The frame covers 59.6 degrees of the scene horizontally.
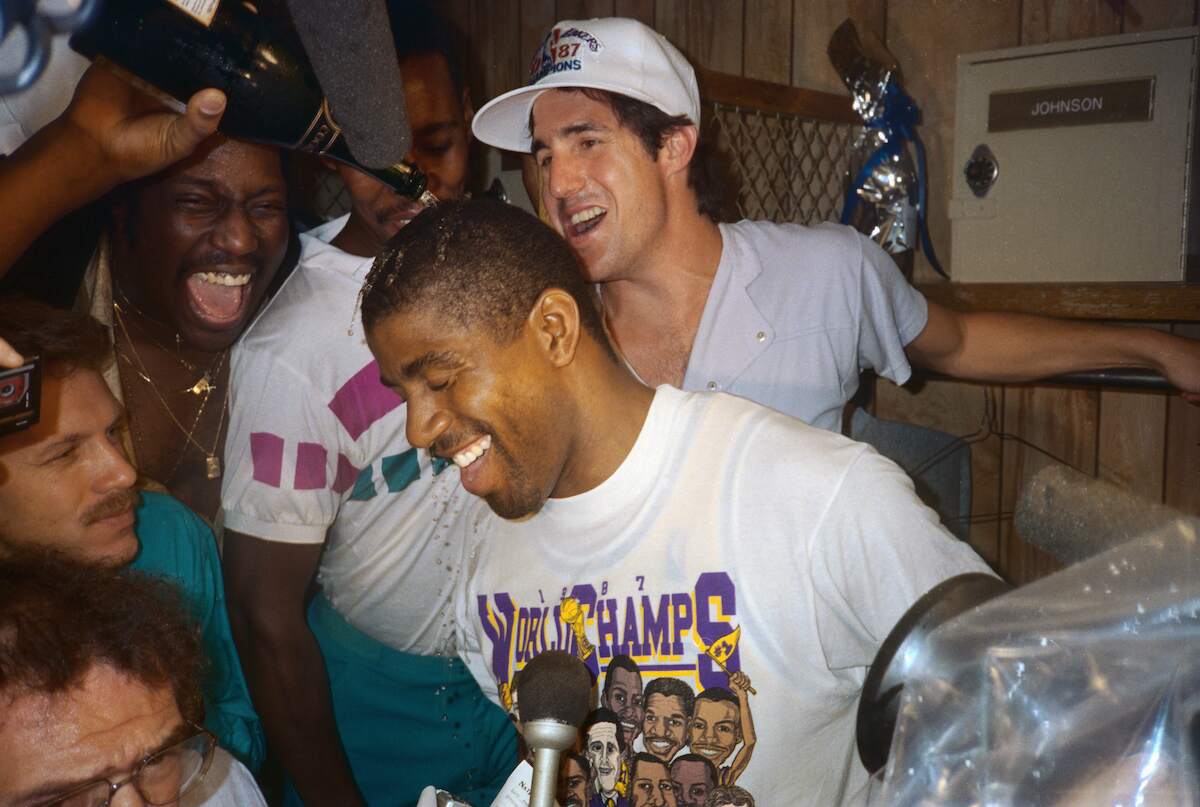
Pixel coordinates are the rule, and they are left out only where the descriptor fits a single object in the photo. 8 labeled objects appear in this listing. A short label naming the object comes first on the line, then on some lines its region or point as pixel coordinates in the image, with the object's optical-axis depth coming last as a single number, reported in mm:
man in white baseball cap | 1196
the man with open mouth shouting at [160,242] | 869
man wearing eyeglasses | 718
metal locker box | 1390
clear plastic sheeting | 533
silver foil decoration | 1630
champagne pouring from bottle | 882
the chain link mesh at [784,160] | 1528
